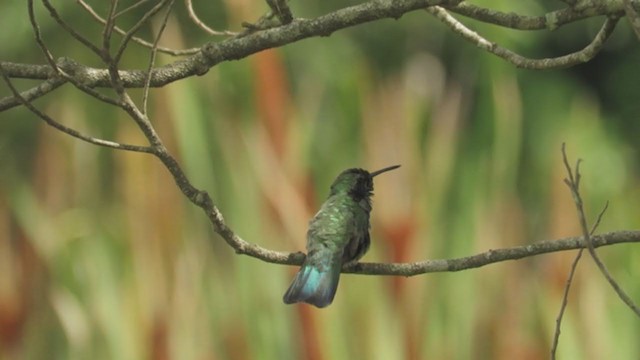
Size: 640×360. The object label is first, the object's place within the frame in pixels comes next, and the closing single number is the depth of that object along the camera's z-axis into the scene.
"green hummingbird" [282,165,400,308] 8.70
